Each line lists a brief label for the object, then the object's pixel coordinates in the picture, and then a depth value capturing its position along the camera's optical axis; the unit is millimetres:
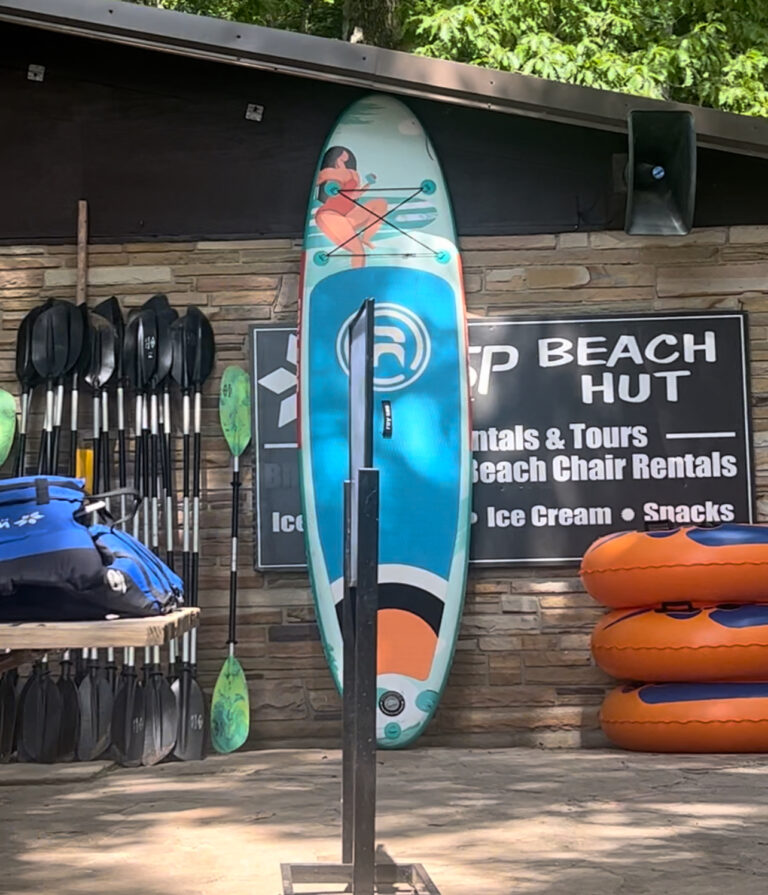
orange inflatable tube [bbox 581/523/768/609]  5180
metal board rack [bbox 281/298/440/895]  2887
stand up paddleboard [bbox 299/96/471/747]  5523
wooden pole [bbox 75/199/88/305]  5754
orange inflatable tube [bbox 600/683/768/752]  5117
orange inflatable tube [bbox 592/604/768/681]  5129
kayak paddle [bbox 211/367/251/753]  5469
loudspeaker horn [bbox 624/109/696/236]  5316
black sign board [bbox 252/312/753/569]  5645
